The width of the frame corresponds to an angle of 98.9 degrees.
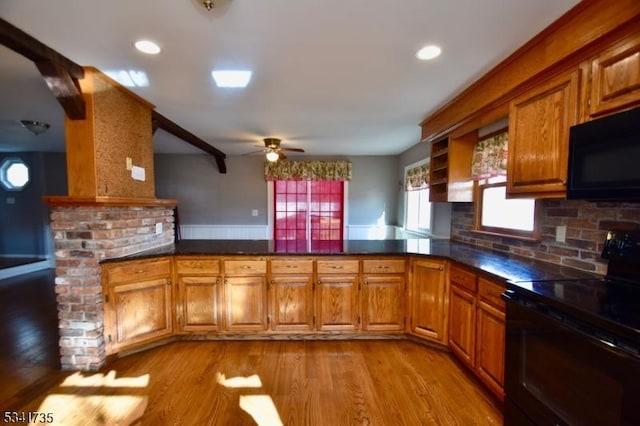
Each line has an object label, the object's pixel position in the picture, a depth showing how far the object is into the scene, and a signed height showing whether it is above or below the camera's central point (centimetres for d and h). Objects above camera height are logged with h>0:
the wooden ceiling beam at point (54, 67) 159 +94
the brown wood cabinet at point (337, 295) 266 -90
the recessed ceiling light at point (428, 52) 176 +101
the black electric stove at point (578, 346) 94 -58
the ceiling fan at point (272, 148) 406 +84
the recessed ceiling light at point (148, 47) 170 +100
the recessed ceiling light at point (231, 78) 212 +101
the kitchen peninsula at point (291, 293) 255 -87
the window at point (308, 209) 579 -12
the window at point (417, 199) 420 +8
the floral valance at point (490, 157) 246 +45
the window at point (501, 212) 228 -8
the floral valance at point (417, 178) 413 +42
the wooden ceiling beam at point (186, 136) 313 +95
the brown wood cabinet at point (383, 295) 267 -90
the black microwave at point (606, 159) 113 +21
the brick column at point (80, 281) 221 -63
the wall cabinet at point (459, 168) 290 +38
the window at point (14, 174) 560 +59
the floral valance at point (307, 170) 554 +68
